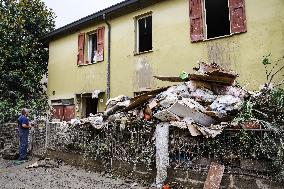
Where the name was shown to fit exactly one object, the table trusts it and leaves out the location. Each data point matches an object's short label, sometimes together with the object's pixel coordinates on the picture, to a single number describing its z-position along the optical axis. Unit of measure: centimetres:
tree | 1349
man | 909
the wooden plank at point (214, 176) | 477
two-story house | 798
